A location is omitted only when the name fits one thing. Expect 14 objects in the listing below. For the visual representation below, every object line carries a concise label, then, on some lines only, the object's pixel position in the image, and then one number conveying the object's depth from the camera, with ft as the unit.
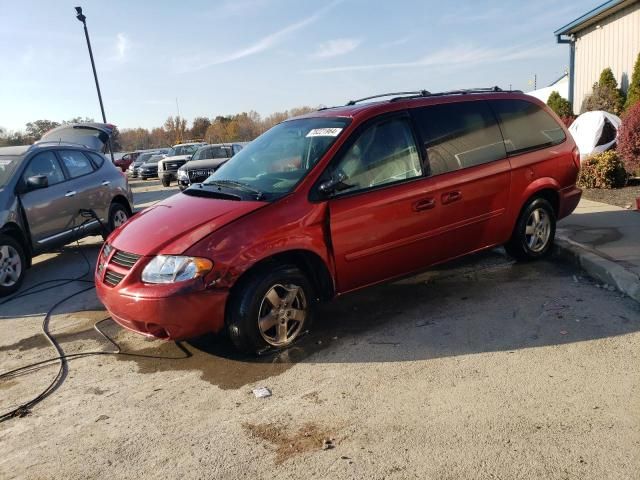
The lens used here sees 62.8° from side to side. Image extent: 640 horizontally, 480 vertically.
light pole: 61.00
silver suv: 20.49
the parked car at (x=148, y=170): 95.30
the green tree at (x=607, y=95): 44.68
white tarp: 38.96
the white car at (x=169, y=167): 72.69
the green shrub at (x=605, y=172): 31.53
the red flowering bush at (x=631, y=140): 32.32
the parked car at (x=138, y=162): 108.27
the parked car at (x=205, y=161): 52.13
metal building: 43.46
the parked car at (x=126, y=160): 112.57
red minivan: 12.13
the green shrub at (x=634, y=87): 40.90
